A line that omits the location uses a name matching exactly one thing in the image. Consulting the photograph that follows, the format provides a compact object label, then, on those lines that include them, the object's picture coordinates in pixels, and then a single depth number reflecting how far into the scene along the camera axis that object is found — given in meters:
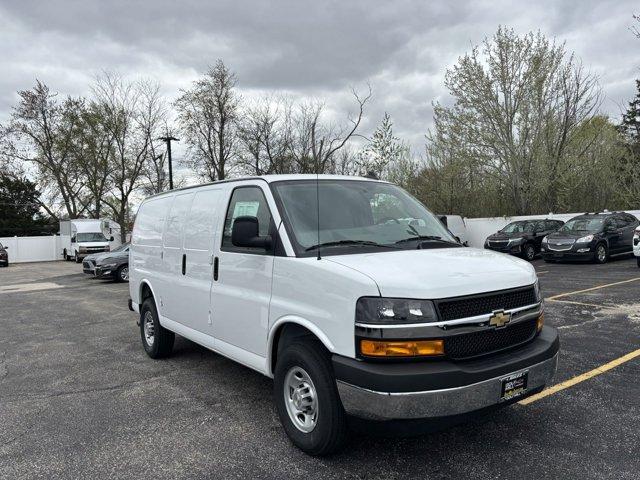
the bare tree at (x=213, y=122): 33.81
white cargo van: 2.92
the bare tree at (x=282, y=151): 28.84
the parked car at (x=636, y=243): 12.99
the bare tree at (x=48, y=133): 39.59
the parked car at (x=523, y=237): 18.61
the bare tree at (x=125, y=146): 36.97
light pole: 24.06
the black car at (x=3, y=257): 32.69
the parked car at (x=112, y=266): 17.53
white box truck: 31.08
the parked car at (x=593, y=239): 15.40
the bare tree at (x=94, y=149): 37.91
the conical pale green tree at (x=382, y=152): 26.03
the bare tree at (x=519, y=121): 23.69
